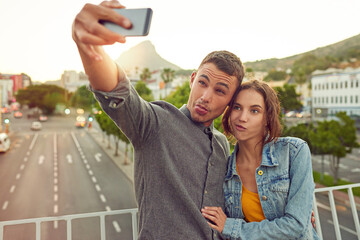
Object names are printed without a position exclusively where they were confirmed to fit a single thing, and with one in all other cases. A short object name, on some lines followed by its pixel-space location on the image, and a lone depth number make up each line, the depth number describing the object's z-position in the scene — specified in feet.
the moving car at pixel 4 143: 121.90
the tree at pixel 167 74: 189.47
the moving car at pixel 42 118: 234.79
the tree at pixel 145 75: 211.41
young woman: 5.63
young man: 4.08
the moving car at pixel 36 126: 190.90
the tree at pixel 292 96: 156.31
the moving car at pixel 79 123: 186.76
